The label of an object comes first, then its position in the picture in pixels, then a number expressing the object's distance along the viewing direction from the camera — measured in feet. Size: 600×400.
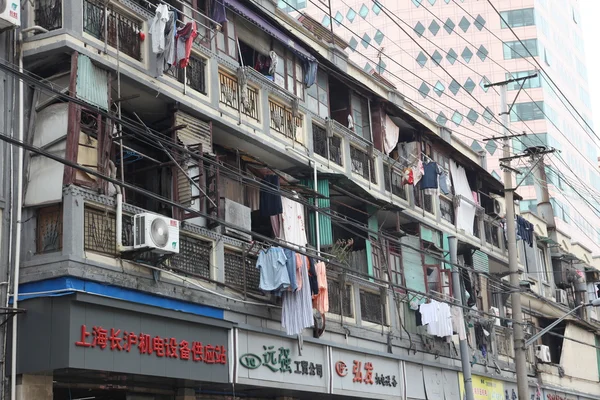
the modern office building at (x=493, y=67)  231.09
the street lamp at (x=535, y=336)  80.94
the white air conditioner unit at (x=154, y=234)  48.21
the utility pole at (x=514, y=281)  80.12
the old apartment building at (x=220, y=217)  47.03
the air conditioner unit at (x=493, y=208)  109.70
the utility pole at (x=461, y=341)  77.36
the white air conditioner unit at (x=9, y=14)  46.14
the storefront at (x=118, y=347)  44.78
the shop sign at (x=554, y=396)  105.13
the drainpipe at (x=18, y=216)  44.55
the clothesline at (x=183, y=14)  55.07
